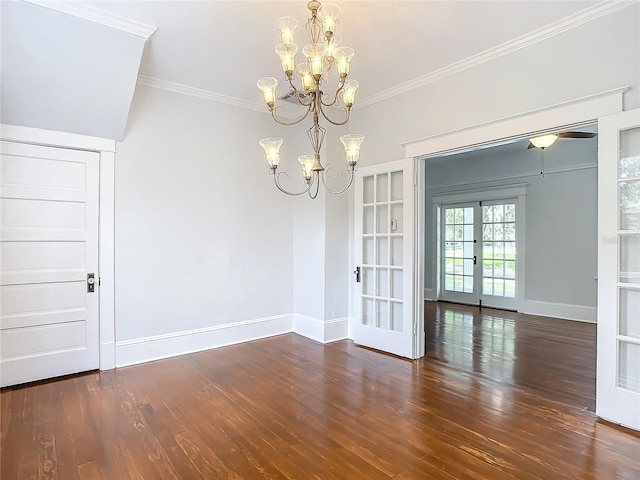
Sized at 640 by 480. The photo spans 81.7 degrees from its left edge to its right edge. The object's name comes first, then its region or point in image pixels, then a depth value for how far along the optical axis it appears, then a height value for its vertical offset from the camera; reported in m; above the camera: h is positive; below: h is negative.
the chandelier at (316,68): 2.27 +1.08
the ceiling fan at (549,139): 4.50 +1.28
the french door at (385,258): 4.15 -0.23
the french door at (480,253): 7.29 -0.30
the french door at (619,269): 2.62 -0.22
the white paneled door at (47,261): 3.40 -0.24
